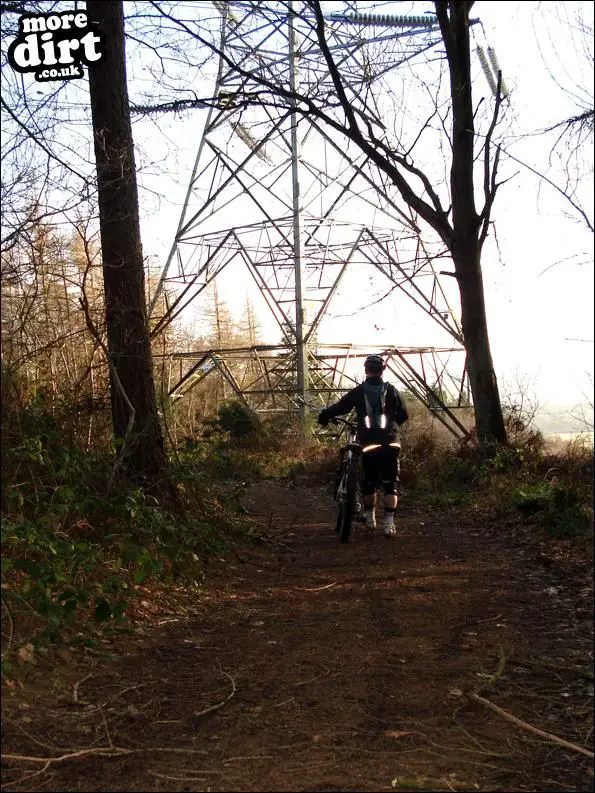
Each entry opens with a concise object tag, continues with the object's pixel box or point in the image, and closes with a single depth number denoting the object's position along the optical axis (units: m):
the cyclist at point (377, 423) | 8.53
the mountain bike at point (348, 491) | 8.12
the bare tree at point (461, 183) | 10.59
